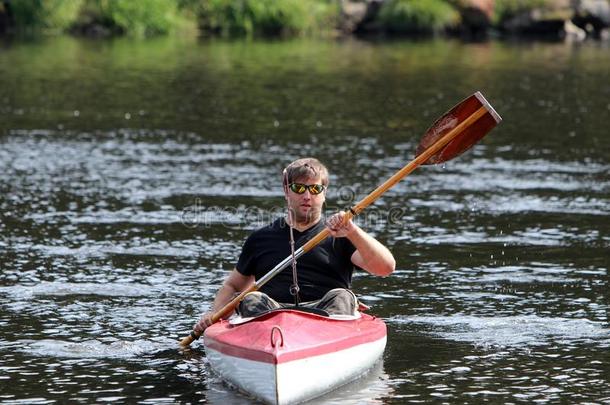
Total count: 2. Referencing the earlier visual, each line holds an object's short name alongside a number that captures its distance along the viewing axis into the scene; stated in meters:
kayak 18.45
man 19.78
